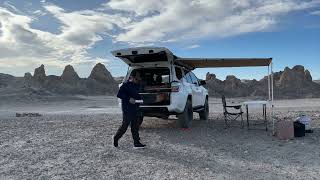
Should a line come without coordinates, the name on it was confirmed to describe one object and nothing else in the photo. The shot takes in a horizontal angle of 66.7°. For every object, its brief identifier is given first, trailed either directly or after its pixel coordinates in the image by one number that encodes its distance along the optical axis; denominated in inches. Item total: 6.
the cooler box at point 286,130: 234.1
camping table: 254.7
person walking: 210.7
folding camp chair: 275.6
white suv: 258.0
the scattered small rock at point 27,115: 440.9
